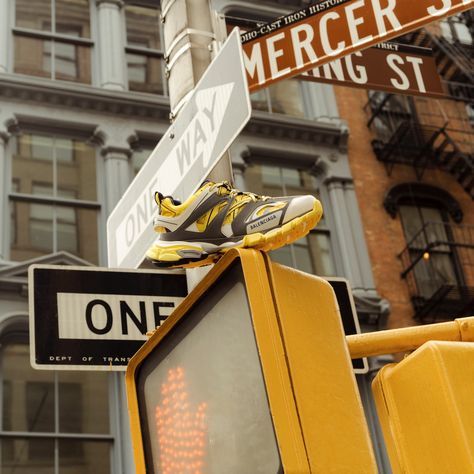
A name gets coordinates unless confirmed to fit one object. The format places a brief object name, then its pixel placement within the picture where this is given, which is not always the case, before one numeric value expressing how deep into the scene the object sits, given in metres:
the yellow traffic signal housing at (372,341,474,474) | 1.58
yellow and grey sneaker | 2.18
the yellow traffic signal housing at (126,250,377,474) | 1.57
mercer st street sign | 4.06
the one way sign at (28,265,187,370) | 3.15
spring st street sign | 5.11
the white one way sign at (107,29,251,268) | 3.11
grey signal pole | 3.66
